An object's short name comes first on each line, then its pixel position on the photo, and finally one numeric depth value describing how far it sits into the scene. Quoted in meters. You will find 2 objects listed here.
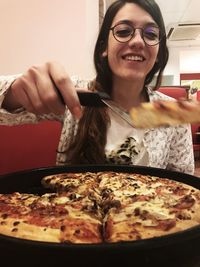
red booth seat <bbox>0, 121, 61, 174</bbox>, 1.36
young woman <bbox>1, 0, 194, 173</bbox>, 1.19
